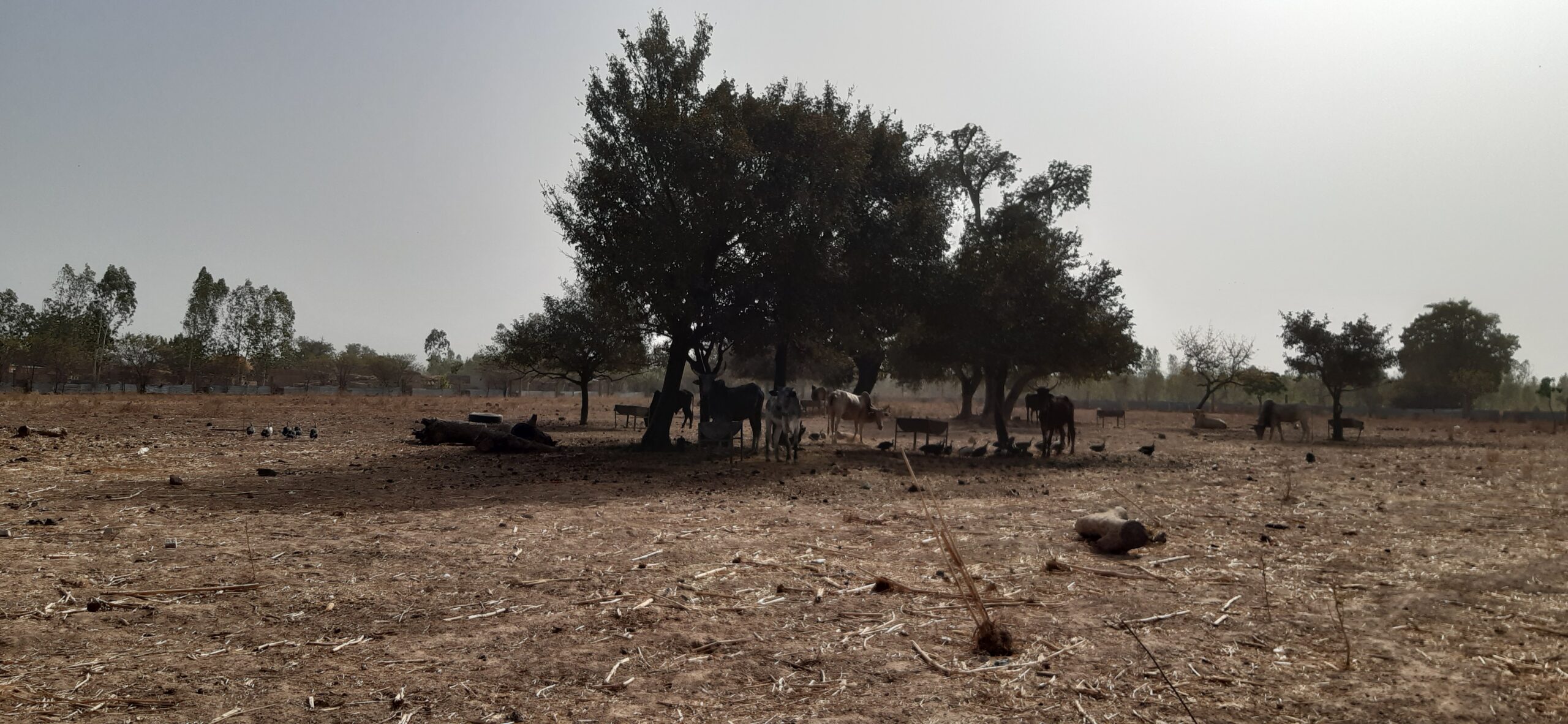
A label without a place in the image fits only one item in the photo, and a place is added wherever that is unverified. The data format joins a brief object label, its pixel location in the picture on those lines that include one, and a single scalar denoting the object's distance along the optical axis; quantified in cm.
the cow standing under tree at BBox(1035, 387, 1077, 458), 2495
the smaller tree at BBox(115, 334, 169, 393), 6644
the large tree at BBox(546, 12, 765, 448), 2025
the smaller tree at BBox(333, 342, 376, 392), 7996
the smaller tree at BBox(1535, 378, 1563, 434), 6694
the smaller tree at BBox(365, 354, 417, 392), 9467
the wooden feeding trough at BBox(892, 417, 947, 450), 2509
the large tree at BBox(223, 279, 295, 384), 9350
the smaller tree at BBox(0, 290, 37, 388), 8256
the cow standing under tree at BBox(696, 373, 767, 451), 2423
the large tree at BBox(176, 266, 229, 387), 9175
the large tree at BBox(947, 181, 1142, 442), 2372
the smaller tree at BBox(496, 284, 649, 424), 3384
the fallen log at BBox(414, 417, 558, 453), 2092
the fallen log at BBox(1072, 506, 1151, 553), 857
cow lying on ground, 4334
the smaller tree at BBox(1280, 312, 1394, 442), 4203
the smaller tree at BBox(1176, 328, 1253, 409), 6519
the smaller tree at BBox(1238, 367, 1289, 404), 6525
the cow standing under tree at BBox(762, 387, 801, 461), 2070
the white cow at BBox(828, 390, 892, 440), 2839
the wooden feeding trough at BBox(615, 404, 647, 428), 3488
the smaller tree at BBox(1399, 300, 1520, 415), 8469
